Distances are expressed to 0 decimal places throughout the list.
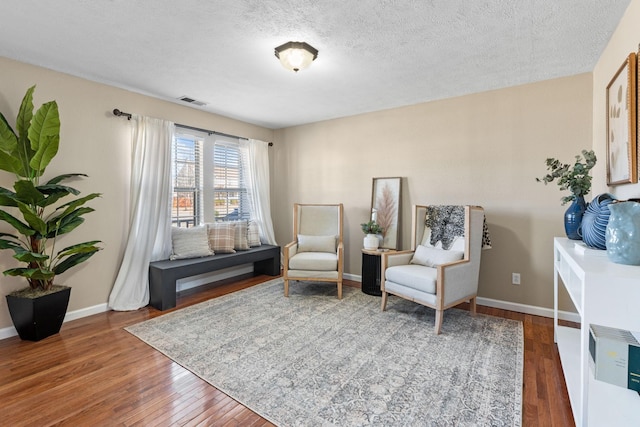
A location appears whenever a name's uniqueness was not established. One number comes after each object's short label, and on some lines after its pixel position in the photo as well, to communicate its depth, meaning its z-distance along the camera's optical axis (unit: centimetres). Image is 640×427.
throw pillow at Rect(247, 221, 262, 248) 449
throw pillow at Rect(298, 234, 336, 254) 401
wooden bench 319
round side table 367
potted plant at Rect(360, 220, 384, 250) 374
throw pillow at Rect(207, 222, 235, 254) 395
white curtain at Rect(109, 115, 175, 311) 323
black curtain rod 316
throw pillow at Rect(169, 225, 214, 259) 363
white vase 373
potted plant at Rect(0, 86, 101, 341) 234
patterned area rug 170
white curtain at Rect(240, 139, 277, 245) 465
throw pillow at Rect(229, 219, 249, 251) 420
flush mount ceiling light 223
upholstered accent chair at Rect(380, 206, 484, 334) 266
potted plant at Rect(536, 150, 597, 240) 208
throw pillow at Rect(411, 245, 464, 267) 294
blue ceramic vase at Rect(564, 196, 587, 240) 209
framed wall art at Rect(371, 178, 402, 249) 388
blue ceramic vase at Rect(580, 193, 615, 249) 158
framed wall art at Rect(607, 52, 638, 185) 165
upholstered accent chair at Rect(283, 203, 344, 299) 358
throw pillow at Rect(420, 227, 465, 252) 305
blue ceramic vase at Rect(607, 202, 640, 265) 127
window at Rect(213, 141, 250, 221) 434
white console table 115
